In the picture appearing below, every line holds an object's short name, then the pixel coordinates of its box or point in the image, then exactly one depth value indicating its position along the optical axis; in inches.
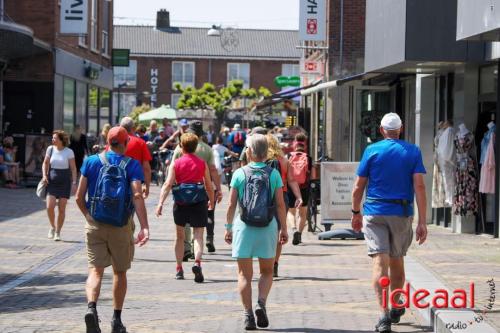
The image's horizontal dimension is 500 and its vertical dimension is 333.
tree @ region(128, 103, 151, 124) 3034.5
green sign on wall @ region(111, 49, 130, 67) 1977.1
